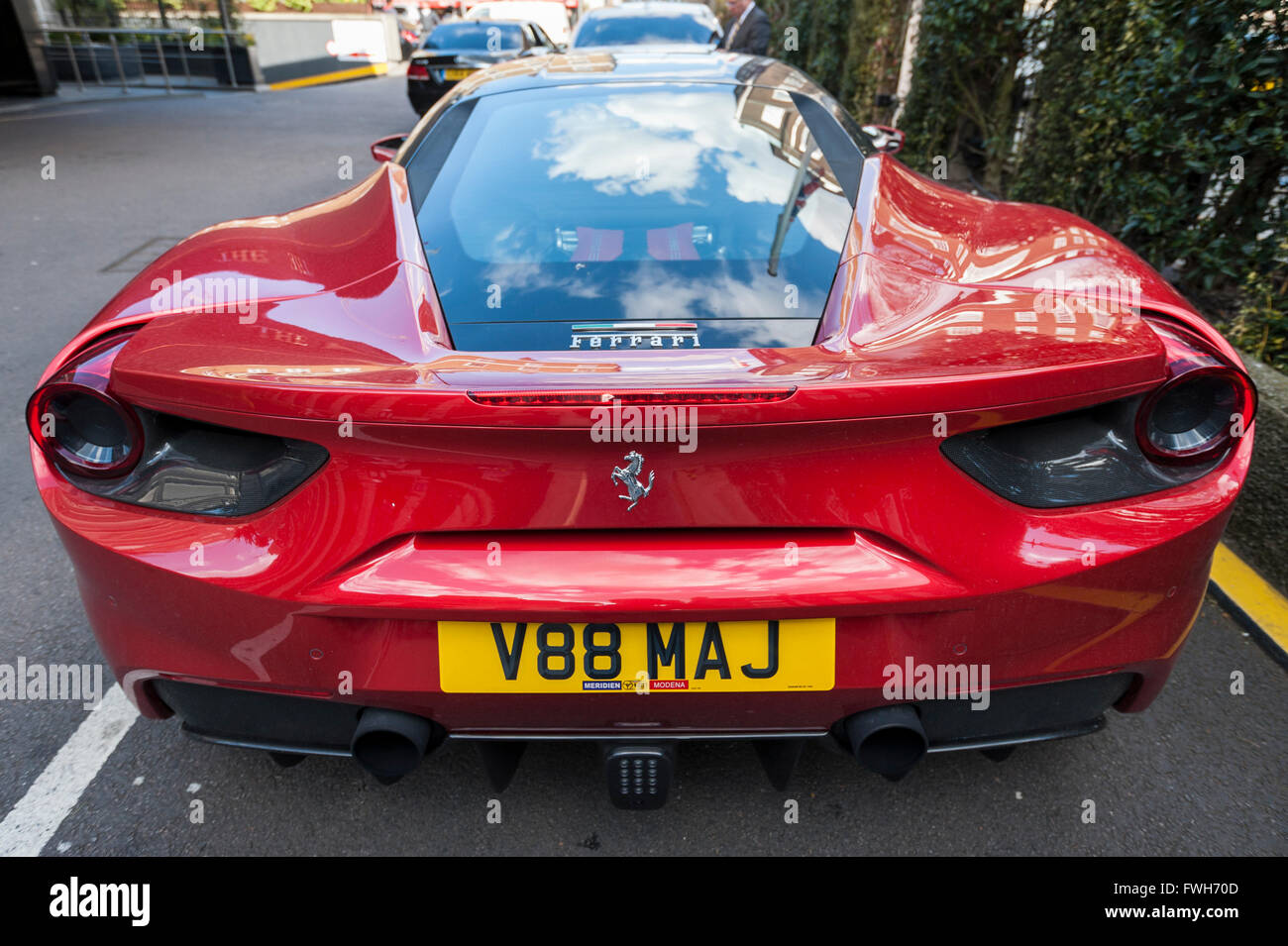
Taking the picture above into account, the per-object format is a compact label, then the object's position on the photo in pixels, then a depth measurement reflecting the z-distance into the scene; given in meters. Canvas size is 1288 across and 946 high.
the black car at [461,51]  13.10
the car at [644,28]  10.12
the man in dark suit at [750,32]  9.34
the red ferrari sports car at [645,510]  1.44
